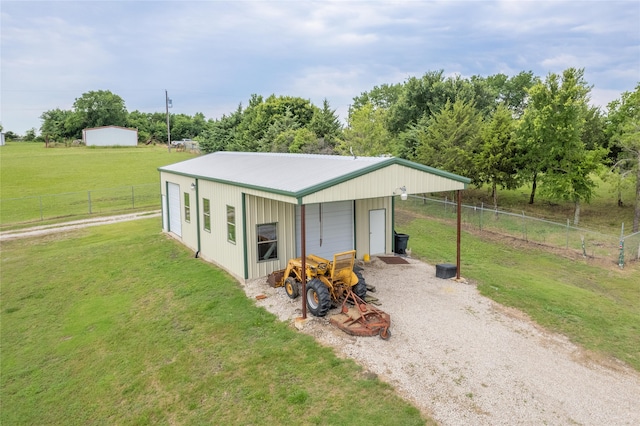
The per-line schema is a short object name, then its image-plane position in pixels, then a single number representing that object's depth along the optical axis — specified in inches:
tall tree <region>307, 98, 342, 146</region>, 1403.8
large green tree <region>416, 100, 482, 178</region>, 1024.9
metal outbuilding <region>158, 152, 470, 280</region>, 437.1
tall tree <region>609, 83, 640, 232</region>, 897.5
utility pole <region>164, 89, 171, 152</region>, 2469.2
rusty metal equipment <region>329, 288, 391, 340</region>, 364.5
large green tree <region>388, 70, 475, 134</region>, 1294.3
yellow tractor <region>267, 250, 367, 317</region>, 396.8
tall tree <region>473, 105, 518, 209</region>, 1001.5
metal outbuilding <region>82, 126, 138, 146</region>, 2637.8
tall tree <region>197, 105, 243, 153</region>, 2137.1
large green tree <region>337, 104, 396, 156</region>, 1144.8
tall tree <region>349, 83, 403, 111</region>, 2790.4
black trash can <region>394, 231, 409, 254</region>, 634.2
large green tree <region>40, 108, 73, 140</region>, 2834.6
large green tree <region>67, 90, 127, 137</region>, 2871.6
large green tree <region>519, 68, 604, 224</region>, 883.4
